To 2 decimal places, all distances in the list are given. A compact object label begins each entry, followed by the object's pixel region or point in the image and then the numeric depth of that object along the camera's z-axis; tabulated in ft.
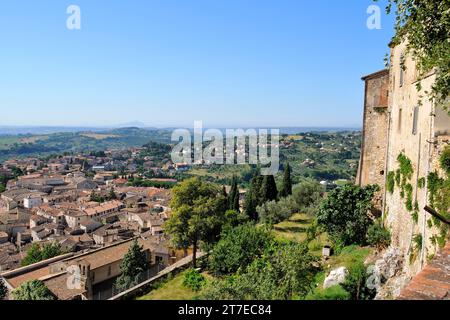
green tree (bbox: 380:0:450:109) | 23.99
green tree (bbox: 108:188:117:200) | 263.16
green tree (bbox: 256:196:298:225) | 98.94
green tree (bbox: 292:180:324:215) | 106.22
